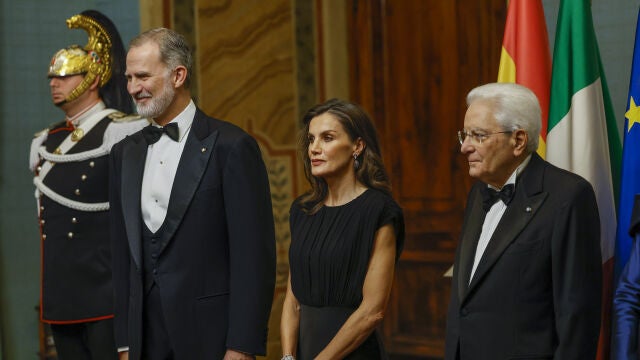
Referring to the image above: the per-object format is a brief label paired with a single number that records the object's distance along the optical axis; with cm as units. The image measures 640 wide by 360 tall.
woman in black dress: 573
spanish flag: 710
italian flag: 666
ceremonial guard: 831
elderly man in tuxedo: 486
